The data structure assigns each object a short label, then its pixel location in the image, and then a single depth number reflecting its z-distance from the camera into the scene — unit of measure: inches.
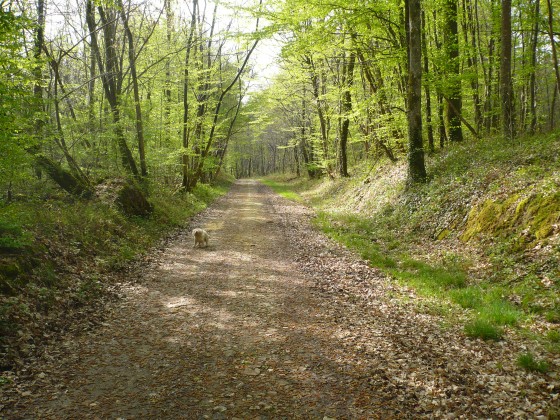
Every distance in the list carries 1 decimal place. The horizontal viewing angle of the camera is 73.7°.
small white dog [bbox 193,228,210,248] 464.4
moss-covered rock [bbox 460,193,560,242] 292.0
